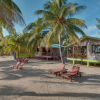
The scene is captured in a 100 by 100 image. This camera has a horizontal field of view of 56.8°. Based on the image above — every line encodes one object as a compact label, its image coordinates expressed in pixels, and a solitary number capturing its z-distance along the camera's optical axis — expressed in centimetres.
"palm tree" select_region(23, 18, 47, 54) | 1805
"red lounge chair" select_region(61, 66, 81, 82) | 609
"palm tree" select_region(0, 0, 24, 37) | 581
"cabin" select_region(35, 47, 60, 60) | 1957
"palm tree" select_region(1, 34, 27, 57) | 1884
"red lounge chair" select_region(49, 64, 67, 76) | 711
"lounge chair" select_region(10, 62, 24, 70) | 995
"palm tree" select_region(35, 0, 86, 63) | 1007
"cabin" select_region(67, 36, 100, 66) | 1169
